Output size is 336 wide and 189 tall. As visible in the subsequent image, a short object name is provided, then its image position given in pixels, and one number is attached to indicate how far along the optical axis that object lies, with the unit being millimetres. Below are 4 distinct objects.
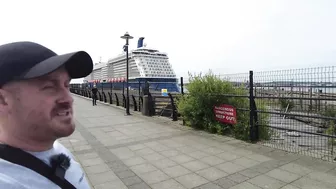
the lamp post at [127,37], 10859
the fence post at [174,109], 8469
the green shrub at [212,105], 5727
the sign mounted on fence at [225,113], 5873
